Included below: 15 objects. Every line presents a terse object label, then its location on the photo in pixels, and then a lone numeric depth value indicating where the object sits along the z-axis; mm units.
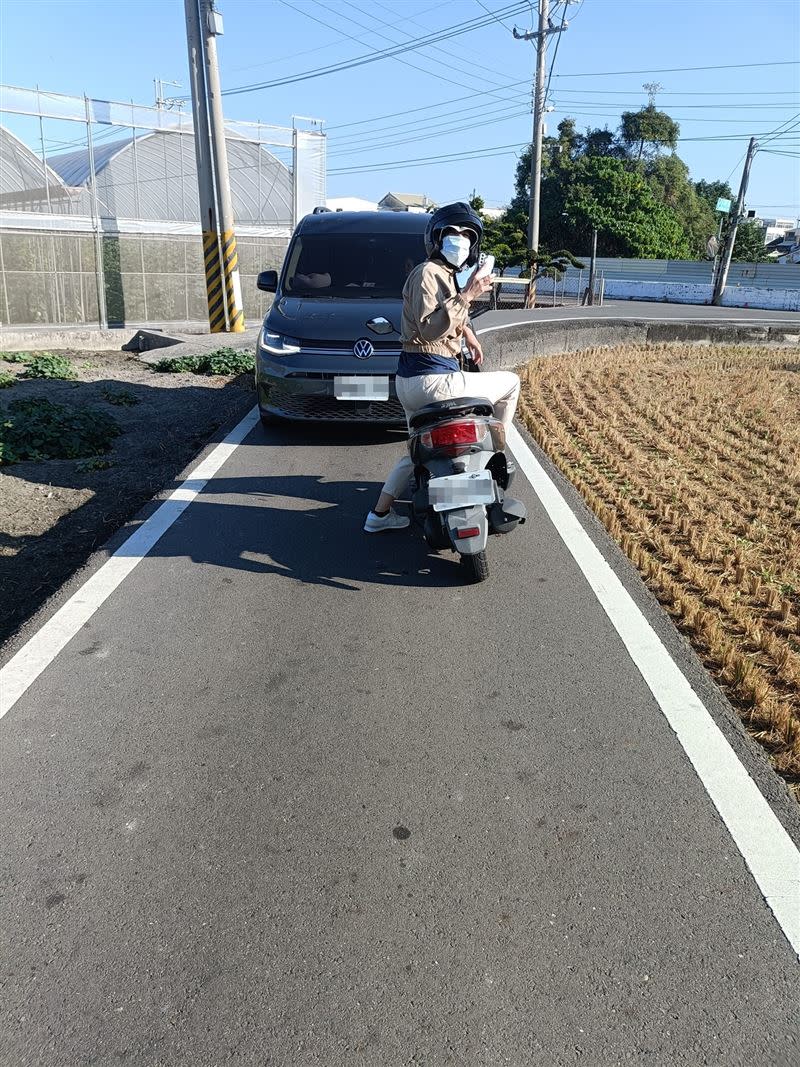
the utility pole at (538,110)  34812
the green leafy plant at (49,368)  12555
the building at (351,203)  60872
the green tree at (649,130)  73500
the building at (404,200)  80312
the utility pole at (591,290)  39912
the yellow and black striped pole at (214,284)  17328
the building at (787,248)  79188
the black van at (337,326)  7332
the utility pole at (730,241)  39406
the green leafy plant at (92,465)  7211
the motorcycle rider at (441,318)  4516
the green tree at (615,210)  62125
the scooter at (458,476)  4445
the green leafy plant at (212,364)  12883
